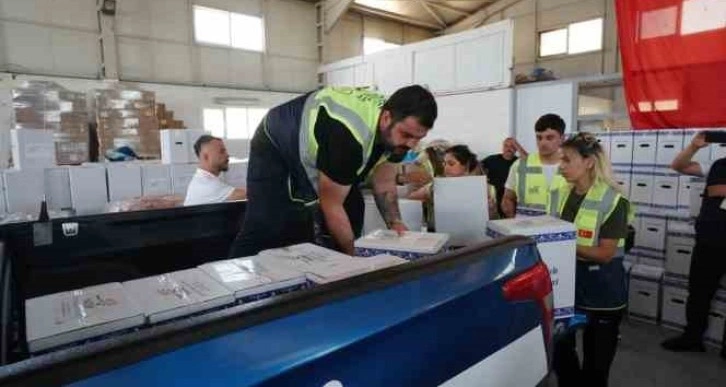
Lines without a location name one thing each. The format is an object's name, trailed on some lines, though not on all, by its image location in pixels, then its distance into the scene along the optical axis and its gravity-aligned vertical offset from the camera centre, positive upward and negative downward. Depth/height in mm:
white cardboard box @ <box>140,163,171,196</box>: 4910 -328
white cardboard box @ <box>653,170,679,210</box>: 3941 -392
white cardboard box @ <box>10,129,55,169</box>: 4312 +30
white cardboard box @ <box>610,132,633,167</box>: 4336 -18
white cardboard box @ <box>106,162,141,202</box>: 4688 -323
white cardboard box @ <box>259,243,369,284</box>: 951 -274
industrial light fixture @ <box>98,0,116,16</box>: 8508 +2777
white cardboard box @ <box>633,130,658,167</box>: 4148 -10
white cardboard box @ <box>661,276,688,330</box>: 3564 -1276
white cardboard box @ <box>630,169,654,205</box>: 4113 -380
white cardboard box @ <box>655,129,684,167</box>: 4027 -1
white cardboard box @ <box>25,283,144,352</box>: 685 -284
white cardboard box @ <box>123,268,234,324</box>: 790 -283
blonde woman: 2006 -520
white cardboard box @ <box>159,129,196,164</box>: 5055 +46
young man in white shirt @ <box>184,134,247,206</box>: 3115 -205
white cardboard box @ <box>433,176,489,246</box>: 1940 -267
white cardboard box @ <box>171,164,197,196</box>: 5070 -324
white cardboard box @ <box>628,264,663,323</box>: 3728 -1255
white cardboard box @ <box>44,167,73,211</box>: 4465 -374
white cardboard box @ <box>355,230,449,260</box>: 1317 -302
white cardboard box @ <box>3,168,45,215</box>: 4250 -373
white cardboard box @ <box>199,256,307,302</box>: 886 -278
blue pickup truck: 516 -262
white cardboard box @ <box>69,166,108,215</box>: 4533 -395
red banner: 4984 +1031
